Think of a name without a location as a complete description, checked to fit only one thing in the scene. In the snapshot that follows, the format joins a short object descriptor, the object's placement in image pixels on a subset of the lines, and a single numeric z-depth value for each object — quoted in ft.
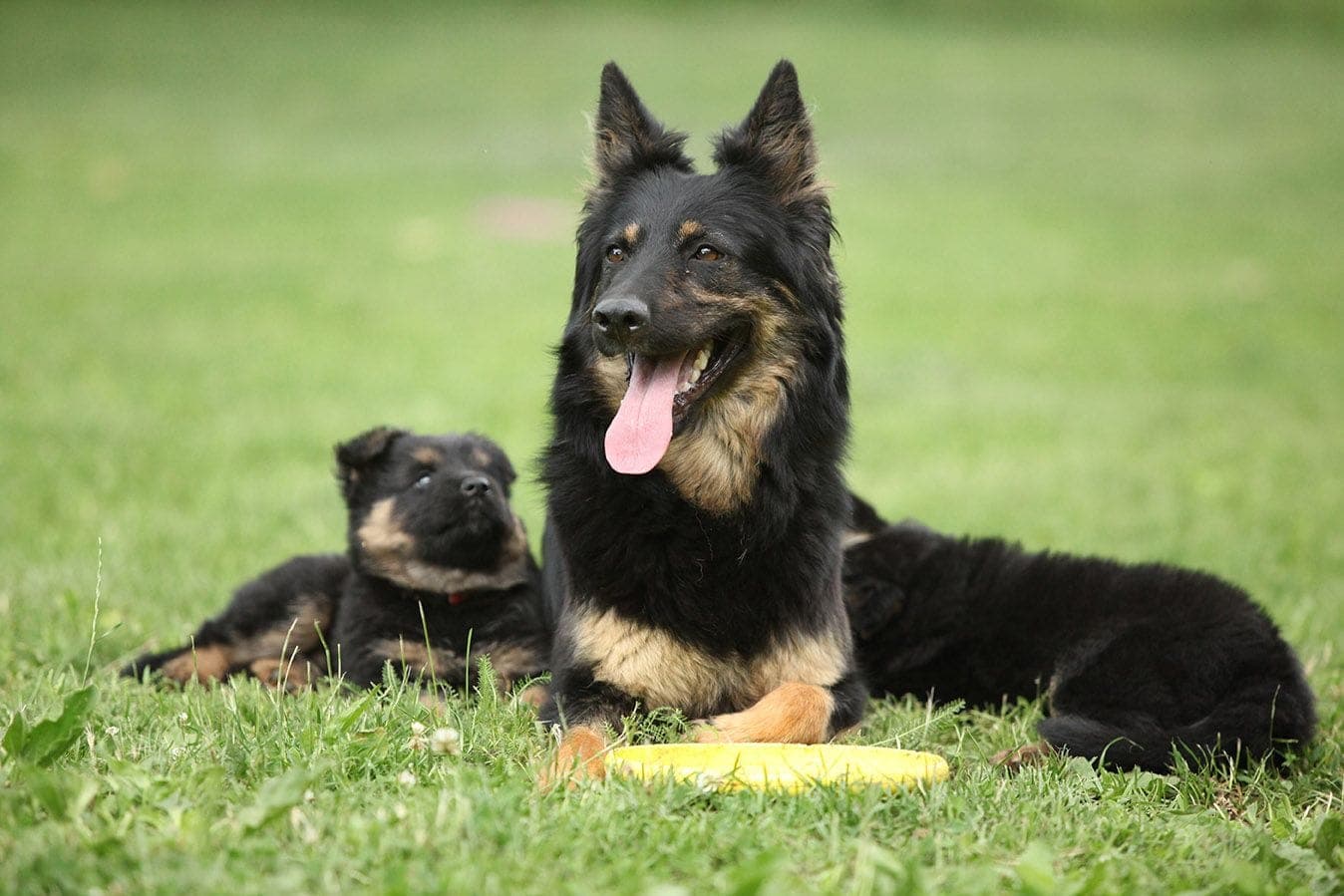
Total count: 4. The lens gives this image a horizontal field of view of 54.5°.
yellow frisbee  12.50
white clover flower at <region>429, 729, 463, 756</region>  12.79
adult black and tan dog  14.60
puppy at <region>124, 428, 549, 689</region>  17.90
